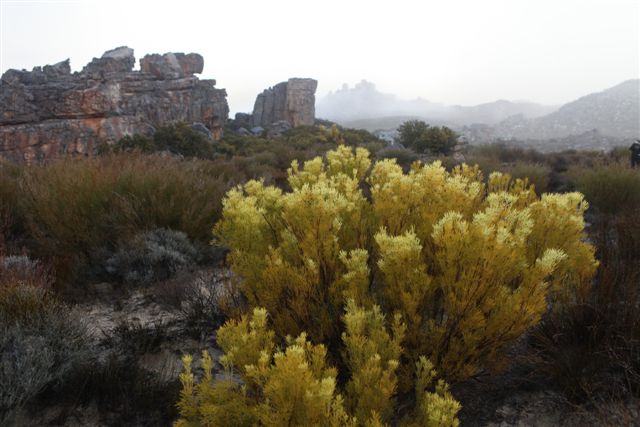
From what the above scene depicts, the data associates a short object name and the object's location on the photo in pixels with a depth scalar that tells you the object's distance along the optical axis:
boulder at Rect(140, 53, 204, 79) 44.28
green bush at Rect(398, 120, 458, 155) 20.11
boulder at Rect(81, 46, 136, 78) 44.53
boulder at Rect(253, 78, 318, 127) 62.38
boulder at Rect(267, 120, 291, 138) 42.72
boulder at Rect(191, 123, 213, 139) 34.72
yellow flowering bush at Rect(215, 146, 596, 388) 1.94
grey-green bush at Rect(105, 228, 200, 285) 3.88
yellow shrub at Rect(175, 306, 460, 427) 1.41
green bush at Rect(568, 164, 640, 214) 7.03
